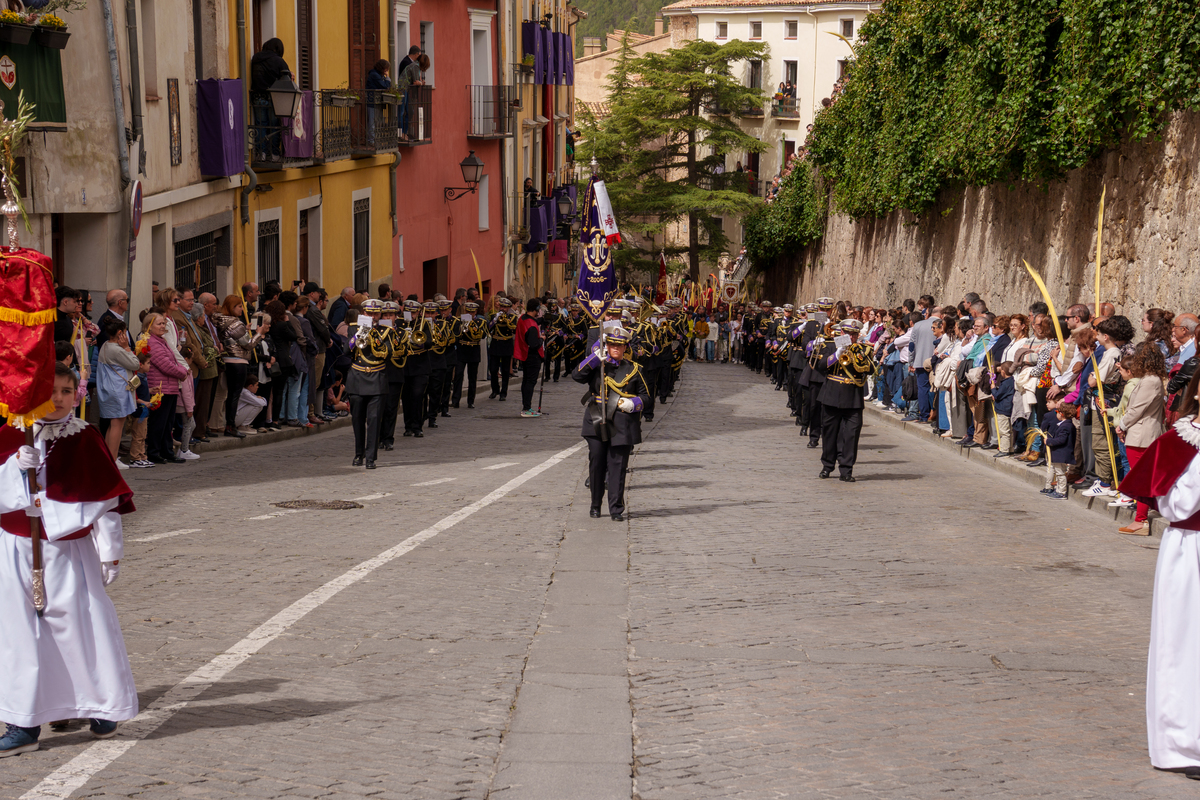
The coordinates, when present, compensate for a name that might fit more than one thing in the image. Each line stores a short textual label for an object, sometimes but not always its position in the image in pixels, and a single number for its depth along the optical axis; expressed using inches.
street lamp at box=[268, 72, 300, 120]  858.1
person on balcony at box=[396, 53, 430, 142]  1208.2
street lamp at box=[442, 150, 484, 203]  1363.2
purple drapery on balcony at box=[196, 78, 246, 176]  816.9
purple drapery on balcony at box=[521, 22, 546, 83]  1763.0
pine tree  2549.2
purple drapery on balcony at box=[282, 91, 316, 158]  912.0
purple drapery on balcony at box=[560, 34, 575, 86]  2028.8
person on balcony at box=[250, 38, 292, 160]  885.8
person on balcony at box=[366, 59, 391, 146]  1109.7
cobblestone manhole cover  512.4
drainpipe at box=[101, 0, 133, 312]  661.9
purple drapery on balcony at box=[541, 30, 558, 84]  1840.6
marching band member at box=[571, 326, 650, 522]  502.9
